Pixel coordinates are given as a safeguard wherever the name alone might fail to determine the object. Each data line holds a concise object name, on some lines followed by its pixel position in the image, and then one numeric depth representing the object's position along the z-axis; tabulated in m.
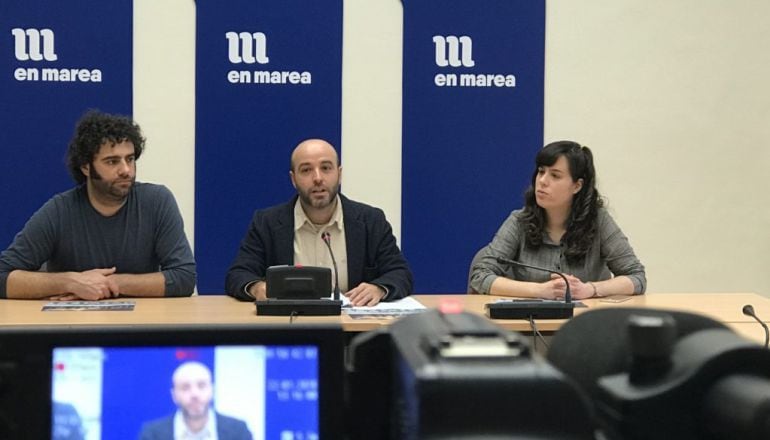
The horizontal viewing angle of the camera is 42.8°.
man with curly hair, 3.85
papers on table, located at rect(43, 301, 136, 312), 3.46
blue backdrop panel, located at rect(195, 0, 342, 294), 5.02
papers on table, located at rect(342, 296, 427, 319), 3.40
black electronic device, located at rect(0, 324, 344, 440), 0.93
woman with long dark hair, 4.14
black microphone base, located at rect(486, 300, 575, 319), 3.45
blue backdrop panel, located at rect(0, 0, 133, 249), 4.91
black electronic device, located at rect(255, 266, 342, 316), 3.44
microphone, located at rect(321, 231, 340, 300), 3.54
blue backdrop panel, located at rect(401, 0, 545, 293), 5.15
